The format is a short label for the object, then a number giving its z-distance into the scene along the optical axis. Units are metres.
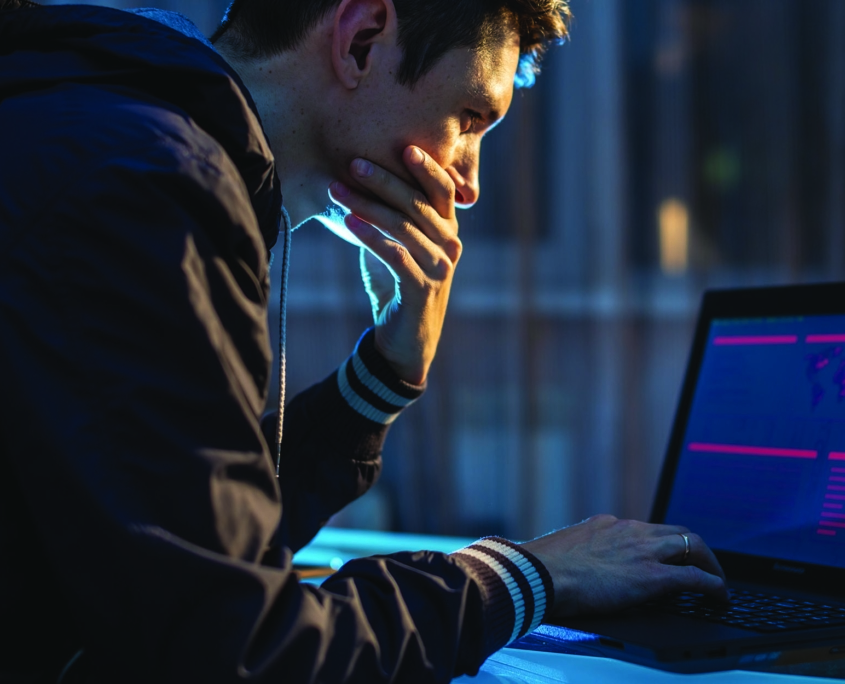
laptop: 0.67
